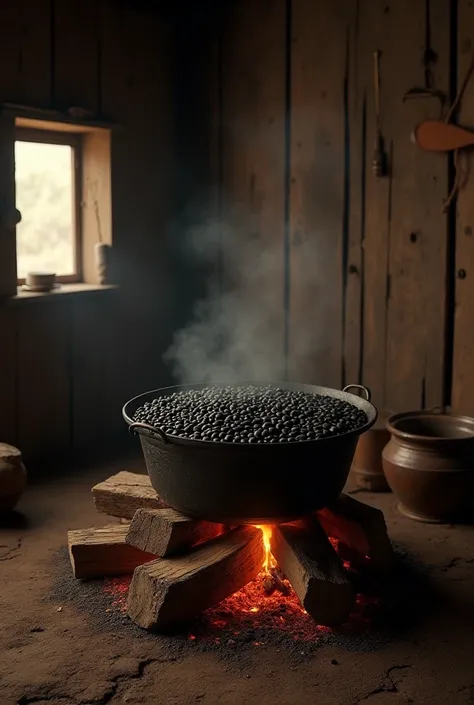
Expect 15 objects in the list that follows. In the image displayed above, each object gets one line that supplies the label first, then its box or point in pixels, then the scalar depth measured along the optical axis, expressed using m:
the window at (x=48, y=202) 4.74
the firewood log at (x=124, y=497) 3.52
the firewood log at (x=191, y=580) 2.89
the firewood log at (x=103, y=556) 3.29
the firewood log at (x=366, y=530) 3.34
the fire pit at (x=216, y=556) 2.91
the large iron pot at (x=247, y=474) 2.90
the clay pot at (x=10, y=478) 3.95
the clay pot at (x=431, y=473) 3.95
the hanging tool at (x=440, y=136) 4.24
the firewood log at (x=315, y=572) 2.89
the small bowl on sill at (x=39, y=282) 4.67
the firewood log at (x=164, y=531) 3.09
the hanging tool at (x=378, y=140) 4.58
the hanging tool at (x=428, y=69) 4.37
